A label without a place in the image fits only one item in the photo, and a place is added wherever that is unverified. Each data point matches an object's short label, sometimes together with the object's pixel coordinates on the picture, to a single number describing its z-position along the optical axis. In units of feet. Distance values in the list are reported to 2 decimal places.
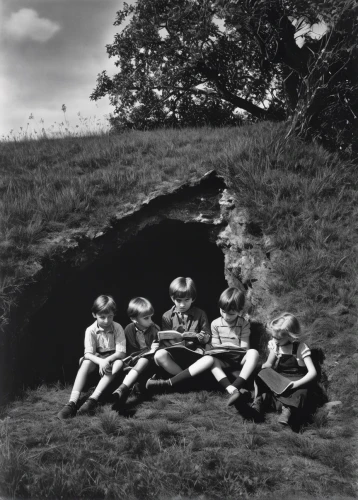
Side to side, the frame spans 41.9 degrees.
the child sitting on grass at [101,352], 15.51
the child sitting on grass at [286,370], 14.49
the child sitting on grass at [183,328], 16.75
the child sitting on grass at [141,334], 16.47
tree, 27.81
